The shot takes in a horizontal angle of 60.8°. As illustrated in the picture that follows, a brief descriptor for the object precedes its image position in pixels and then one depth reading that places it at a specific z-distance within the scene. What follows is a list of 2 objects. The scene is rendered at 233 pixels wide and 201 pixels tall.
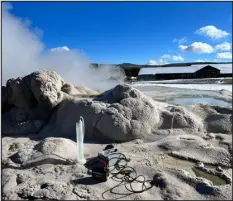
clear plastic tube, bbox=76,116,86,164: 3.02
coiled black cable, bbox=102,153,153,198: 2.41
